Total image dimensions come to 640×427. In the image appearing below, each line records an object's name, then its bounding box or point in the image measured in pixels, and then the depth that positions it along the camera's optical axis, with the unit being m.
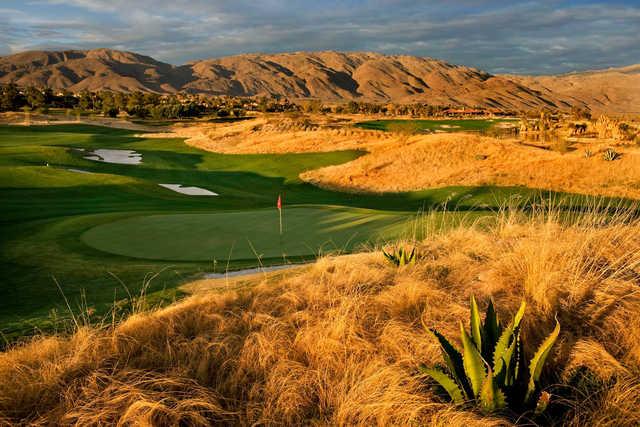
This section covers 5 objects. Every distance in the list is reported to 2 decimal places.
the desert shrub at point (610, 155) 23.77
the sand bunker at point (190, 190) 24.70
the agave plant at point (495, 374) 3.23
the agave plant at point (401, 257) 6.60
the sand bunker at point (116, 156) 34.84
